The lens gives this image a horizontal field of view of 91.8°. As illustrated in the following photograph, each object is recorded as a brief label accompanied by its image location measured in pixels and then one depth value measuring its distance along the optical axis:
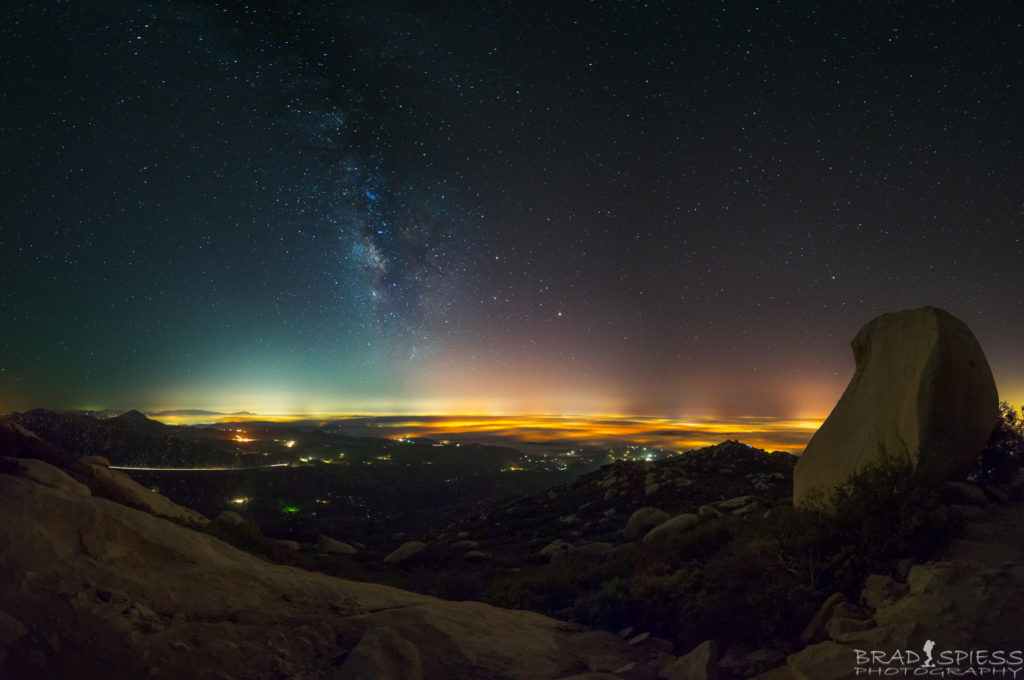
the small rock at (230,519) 13.97
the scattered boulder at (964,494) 8.84
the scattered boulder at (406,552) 20.03
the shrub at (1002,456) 10.33
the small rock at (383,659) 5.15
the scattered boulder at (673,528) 14.25
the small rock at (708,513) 15.70
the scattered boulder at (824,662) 5.15
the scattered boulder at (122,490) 10.80
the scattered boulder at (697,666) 5.95
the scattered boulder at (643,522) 17.53
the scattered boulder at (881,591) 6.25
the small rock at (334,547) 22.67
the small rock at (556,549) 17.50
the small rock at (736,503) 17.72
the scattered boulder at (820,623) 6.24
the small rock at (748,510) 15.64
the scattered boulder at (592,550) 15.36
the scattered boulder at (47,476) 7.30
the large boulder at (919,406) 9.49
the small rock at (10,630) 4.18
